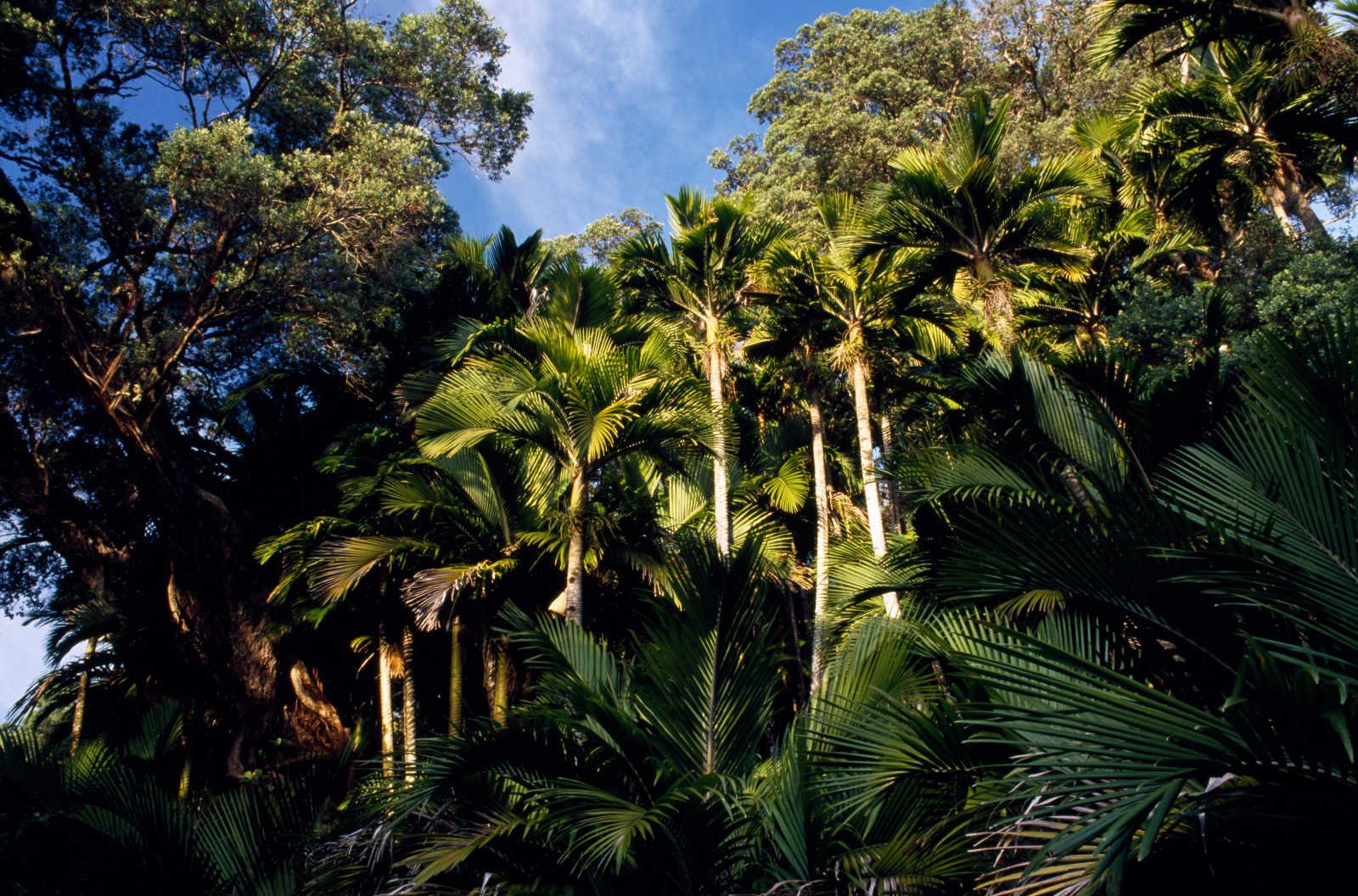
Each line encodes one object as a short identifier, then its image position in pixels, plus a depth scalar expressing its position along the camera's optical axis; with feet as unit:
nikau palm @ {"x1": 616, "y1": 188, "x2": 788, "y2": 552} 39.63
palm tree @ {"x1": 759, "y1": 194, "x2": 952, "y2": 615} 34.68
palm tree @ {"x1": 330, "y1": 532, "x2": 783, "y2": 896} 13.05
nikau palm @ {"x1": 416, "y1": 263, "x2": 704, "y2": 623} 25.54
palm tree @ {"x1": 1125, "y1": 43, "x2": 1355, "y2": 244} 32.17
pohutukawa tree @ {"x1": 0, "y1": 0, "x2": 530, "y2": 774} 31.53
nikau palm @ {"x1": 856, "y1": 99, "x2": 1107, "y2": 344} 28.14
